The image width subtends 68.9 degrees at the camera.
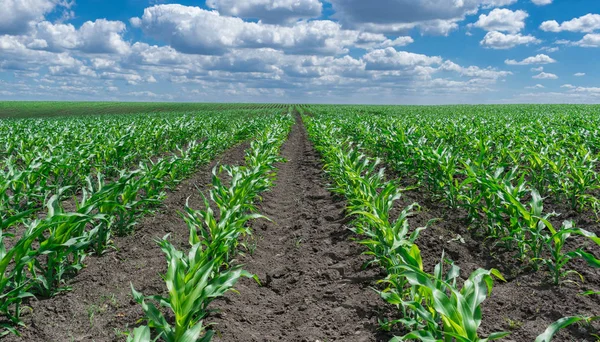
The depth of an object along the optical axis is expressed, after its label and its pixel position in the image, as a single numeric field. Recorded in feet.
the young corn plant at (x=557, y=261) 12.51
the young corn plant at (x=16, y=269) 9.65
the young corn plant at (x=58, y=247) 10.68
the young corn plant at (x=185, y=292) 7.93
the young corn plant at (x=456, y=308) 7.08
